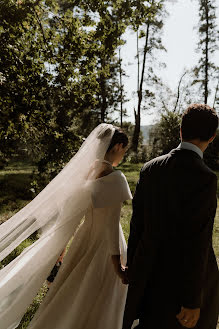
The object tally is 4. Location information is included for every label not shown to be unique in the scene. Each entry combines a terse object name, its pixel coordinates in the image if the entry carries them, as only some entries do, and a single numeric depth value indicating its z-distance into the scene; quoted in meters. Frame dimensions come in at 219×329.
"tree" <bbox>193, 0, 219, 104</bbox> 25.41
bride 2.45
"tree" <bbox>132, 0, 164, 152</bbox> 26.38
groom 1.76
